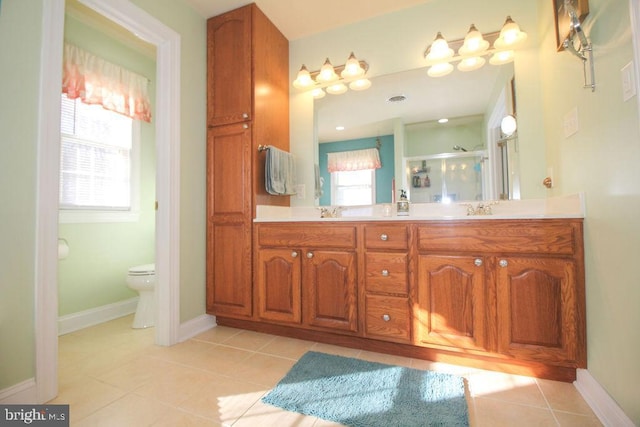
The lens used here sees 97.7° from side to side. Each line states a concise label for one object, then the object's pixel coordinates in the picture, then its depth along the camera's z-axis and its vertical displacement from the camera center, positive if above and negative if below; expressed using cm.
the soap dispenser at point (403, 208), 204 +9
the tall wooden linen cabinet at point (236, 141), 213 +63
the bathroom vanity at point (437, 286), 137 -38
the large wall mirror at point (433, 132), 196 +68
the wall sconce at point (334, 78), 225 +119
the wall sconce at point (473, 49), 181 +118
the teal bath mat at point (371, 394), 116 -82
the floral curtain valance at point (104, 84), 219 +119
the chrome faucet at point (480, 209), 190 +7
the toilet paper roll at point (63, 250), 197 -19
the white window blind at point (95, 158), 225 +56
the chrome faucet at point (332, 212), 234 +7
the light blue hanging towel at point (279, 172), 215 +39
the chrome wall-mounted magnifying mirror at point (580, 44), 120 +76
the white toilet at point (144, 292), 225 -56
